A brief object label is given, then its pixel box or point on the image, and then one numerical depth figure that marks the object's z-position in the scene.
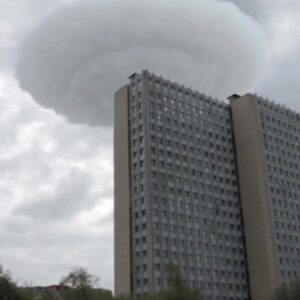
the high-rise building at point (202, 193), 99.31
